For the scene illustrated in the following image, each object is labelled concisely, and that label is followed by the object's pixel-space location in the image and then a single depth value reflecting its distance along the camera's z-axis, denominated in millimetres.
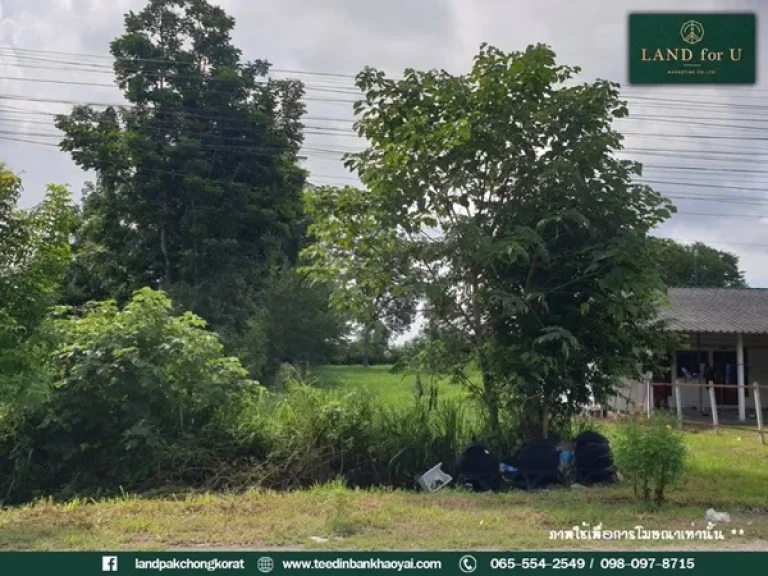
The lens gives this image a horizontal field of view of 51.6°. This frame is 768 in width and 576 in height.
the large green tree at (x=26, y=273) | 7340
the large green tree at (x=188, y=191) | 16438
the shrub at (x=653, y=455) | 7133
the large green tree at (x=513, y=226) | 8820
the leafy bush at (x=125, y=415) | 9008
